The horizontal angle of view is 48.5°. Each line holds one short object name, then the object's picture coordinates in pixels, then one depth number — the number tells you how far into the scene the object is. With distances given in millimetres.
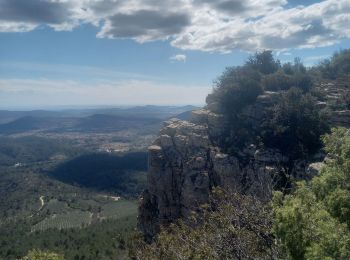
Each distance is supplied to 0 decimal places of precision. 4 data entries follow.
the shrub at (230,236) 18953
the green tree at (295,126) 37250
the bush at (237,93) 45188
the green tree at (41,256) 17819
